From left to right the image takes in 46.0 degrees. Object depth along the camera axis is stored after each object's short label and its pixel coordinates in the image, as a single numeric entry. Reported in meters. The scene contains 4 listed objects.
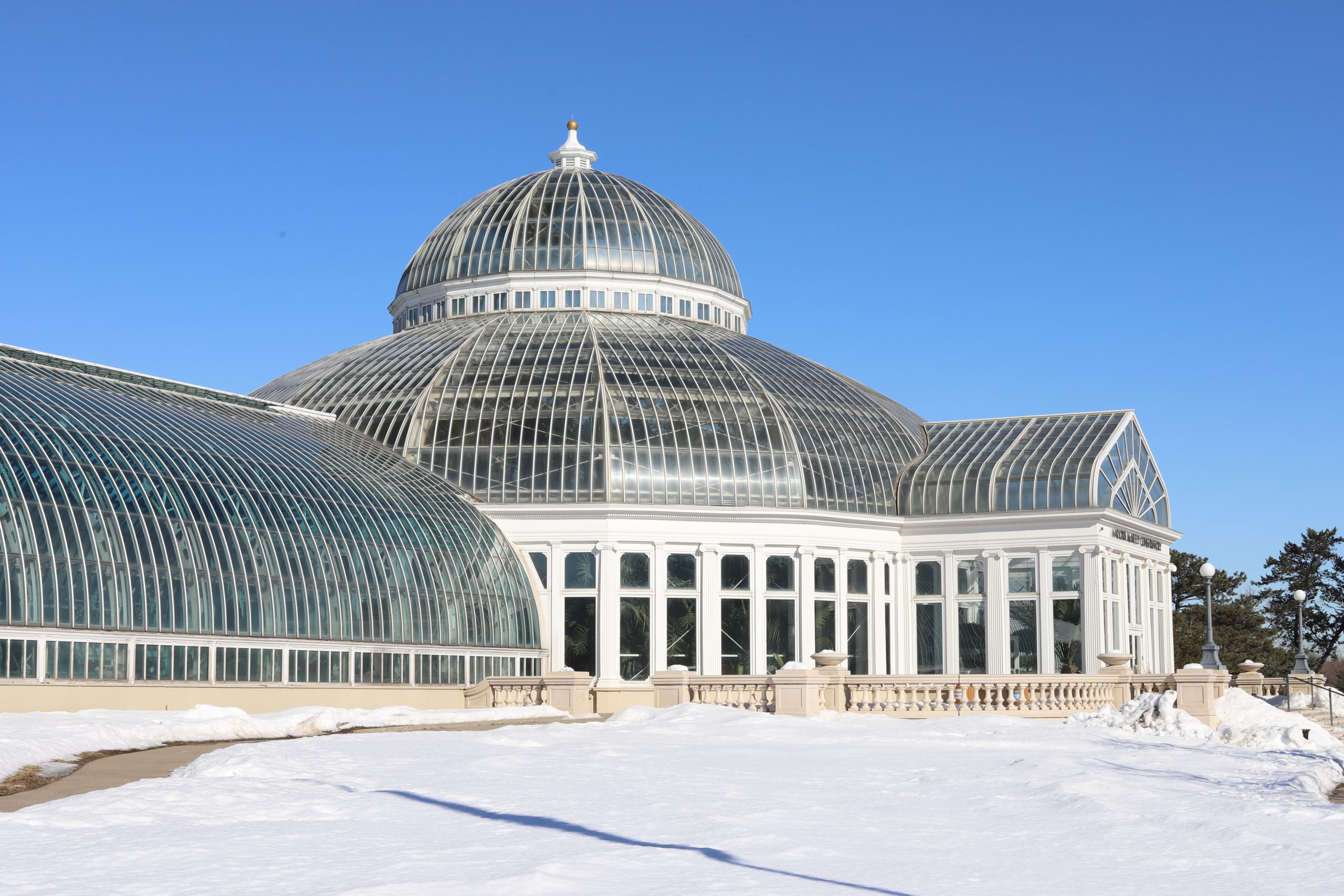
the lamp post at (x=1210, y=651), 46.09
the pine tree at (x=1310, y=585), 102.62
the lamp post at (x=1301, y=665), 58.94
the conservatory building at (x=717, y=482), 56.22
